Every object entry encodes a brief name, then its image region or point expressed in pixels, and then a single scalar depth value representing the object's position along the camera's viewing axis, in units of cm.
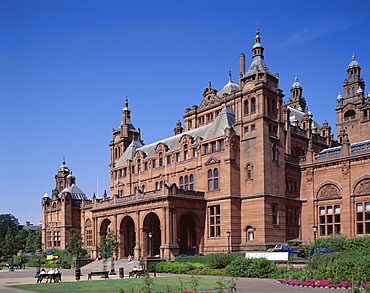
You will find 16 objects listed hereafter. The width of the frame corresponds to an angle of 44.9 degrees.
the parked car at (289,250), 4381
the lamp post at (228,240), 4954
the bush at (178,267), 4283
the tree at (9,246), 9294
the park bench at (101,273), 3834
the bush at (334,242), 4609
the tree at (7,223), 13488
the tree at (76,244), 6756
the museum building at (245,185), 5228
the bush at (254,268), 3441
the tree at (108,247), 5322
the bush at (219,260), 4084
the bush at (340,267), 2664
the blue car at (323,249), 4219
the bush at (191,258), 4490
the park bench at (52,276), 3672
